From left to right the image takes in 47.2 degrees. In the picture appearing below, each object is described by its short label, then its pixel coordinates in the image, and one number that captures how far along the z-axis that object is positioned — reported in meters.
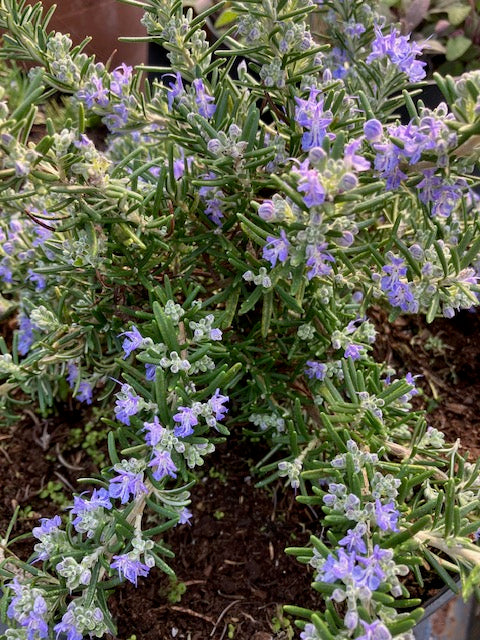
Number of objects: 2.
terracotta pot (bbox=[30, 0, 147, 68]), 0.58
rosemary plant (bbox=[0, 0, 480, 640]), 0.21
